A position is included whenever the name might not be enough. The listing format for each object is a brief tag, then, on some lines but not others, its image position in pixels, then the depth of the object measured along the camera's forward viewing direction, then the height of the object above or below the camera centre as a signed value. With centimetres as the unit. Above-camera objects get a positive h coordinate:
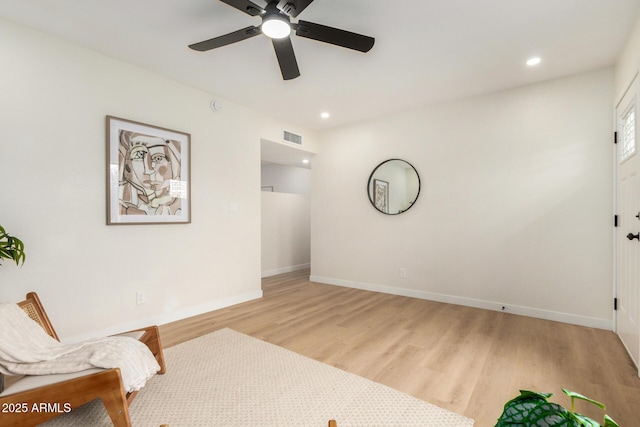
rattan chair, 143 -86
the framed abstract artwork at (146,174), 287 +40
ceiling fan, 187 +119
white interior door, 228 -8
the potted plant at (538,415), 45 -30
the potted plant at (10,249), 205 -24
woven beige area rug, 170 -113
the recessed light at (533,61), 283 +141
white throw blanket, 160 -77
